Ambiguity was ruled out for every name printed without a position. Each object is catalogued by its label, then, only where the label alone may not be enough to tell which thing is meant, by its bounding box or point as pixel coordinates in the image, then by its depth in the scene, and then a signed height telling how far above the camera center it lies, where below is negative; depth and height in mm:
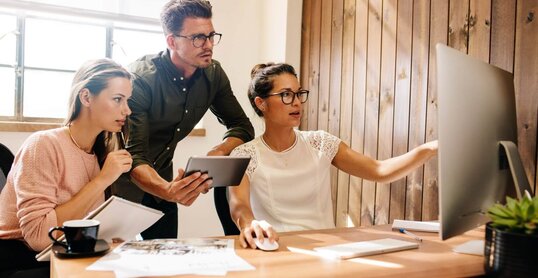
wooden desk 905 -270
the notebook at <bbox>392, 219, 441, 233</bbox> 1338 -256
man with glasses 1763 +122
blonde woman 1225 -114
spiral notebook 1073 -219
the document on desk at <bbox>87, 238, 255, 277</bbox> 889 -270
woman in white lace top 1622 -95
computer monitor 880 -6
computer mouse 1077 -261
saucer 976 -266
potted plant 804 -175
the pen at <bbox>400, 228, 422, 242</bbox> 1247 -268
